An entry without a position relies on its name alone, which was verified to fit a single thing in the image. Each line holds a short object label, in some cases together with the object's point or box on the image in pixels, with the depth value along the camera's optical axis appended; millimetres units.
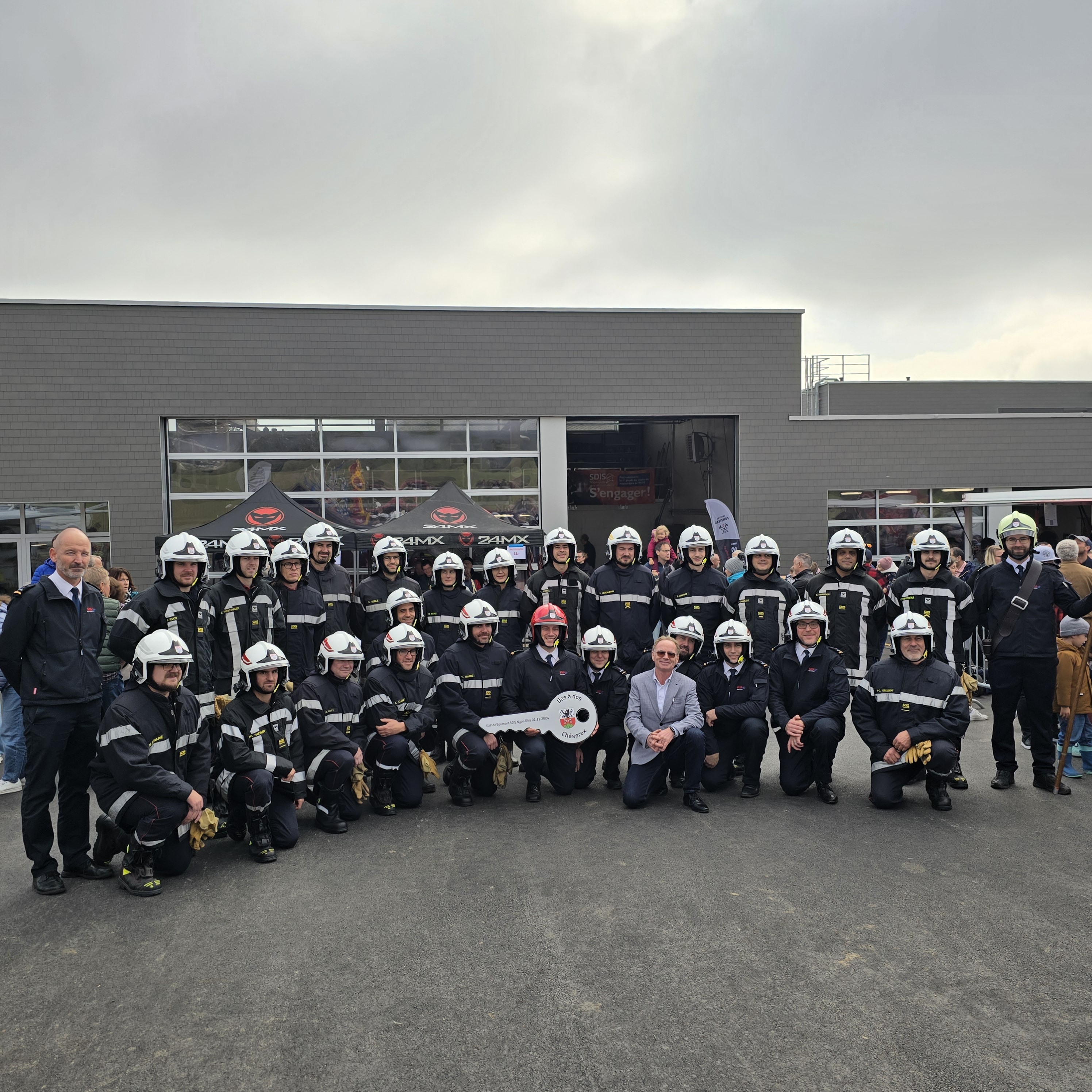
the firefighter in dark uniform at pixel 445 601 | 8945
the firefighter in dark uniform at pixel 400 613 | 7723
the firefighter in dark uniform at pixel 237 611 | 7047
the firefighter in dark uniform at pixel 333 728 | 6508
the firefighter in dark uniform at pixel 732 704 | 7277
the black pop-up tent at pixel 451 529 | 13852
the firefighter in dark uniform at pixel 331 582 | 8430
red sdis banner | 25281
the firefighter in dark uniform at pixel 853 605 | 8000
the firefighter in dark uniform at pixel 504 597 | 8984
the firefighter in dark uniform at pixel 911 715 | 6699
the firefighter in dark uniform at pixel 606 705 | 7523
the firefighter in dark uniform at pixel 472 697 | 7176
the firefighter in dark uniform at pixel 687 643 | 7676
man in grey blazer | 6930
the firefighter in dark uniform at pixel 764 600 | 8164
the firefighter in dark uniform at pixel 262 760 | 5938
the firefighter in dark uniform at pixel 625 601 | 8727
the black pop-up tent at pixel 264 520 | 13516
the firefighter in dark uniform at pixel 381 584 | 8867
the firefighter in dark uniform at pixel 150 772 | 5359
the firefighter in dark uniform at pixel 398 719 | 6938
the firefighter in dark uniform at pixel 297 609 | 7734
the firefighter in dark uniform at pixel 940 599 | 7730
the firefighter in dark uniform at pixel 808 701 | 7082
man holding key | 7355
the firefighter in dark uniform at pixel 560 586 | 9094
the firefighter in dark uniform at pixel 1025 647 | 7262
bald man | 5352
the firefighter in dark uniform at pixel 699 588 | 8344
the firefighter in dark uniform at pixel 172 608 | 6387
